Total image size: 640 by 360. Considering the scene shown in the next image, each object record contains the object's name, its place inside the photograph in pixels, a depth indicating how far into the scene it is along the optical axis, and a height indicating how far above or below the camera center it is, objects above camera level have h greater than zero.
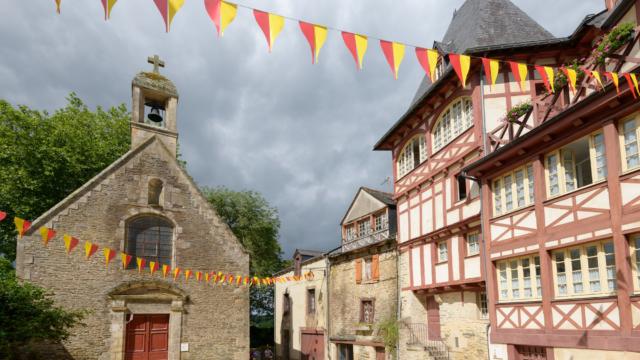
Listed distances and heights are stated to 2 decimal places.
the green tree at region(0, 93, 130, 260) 19.88 +5.33
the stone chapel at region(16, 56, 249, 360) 13.68 +0.81
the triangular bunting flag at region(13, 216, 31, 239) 10.49 +1.35
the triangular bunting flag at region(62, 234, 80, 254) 12.91 +1.16
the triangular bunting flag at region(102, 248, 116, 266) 13.95 +0.89
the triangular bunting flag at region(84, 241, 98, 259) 13.56 +1.03
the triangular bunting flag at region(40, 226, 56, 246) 12.24 +1.33
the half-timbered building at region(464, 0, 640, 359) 7.54 +1.13
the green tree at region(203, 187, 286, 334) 33.38 +4.19
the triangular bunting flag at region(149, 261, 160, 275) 14.35 +0.56
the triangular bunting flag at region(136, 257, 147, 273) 14.53 +0.65
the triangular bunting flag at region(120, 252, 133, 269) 14.21 +0.75
